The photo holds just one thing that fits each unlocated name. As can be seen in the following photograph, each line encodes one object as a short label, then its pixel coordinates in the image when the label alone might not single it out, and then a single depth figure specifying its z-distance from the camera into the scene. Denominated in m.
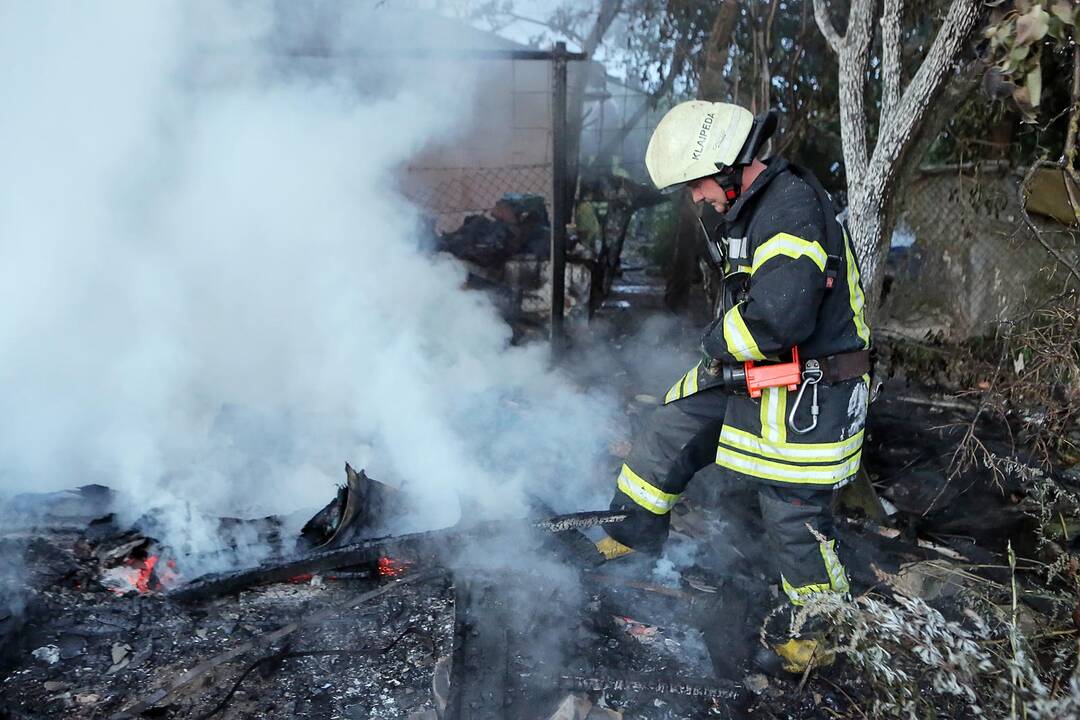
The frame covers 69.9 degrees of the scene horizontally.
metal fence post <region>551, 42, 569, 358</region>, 5.02
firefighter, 2.73
